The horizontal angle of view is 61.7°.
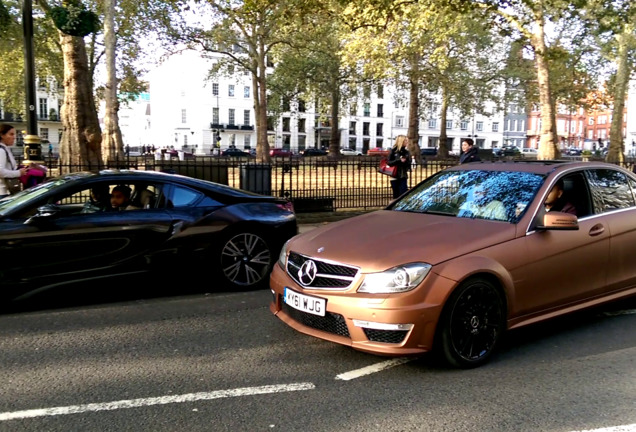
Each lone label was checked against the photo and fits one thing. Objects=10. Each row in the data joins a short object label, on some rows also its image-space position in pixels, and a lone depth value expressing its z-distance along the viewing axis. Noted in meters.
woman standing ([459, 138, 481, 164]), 11.02
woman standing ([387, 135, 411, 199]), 11.50
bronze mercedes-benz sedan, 3.79
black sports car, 5.39
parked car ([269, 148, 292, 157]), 58.94
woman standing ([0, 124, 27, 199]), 7.10
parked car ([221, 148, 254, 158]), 58.12
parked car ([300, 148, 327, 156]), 60.66
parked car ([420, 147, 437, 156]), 61.93
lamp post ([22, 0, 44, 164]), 8.69
